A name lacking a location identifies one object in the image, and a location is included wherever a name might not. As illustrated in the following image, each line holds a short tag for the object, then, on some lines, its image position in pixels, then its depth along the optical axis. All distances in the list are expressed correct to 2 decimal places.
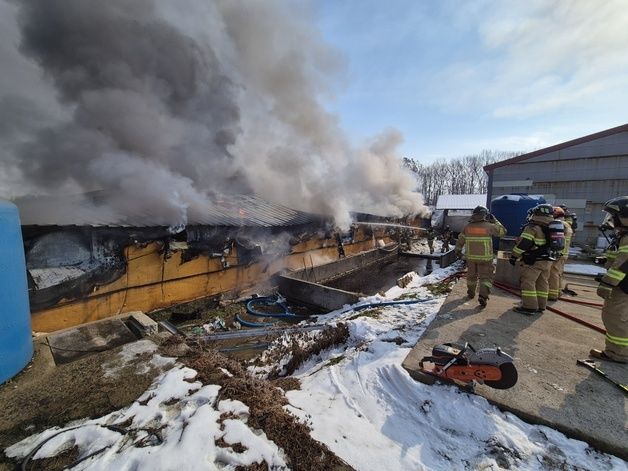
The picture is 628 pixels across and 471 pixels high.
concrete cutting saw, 2.28
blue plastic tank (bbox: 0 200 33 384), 2.35
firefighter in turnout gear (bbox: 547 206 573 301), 4.84
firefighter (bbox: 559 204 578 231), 5.76
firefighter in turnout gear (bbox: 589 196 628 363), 2.85
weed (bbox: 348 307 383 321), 4.85
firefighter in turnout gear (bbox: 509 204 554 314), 4.17
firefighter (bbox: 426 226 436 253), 13.88
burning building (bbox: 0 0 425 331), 4.98
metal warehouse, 11.50
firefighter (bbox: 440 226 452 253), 13.25
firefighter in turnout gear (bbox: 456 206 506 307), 4.59
